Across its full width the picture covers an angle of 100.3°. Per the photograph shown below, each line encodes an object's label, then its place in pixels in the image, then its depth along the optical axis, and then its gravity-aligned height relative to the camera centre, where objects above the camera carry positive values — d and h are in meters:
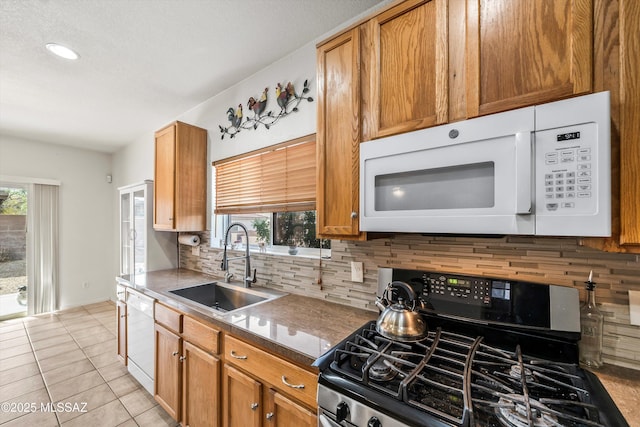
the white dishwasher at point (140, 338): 2.03 -1.01
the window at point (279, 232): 1.98 -0.16
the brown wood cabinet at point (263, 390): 1.05 -0.78
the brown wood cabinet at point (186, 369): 1.46 -0.96
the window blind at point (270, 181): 1.82 +0.24
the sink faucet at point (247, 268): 2.06 -0.44
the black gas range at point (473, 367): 0.71 -0.52
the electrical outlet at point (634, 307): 0.91 -0.33
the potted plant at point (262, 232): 2.22 -0.17
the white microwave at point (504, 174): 0.73 +0.12
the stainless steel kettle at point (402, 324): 0.96 -0.41
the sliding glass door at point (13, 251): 3.79 -0.54
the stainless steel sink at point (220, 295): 2.01 -0.66
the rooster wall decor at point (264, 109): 1.95 +0.82
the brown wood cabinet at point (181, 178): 2.52 +0.34
